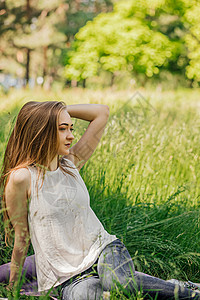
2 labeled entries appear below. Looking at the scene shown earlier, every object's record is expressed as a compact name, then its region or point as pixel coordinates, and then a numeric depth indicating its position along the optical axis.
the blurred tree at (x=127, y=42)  18.25
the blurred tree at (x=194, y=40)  18.09
